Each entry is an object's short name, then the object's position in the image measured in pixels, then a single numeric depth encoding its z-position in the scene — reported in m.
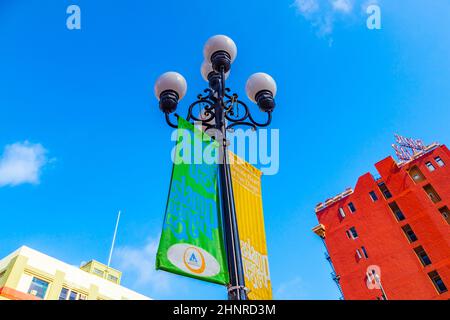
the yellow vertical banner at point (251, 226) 4.88
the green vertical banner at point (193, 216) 4.18
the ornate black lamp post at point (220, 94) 6.21
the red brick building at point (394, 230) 33.28
